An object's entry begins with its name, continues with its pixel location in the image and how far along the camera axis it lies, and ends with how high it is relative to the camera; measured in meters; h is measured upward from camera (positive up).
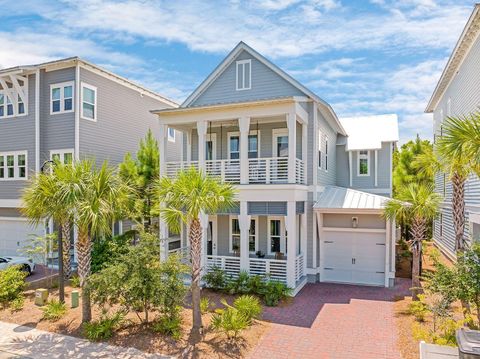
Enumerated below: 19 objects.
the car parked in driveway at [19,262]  16.45 -4.15
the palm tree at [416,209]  12.92 -1.31
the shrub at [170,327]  10.02 -4.42
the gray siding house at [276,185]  14.88 -0.46
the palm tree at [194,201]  9.81 -0.75
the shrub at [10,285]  12.98 -4.10
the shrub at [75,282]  14.86 -4.56
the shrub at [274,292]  13.10 -4.47
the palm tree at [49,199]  10.70 -0.77
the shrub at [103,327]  10.11 -4.47
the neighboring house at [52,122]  19.56 +3.07
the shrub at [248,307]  10.90 -4.11
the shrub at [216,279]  14.58 -4.31
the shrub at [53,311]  11.59 -4.50
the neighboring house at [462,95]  14.87 +4.13
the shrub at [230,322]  9.81 -4.17
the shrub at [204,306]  11.68 -4.33
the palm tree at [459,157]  8.88 +0.44
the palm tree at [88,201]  10.45 -0.81
